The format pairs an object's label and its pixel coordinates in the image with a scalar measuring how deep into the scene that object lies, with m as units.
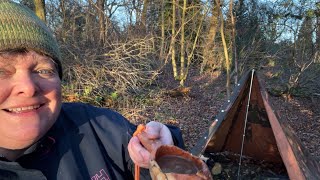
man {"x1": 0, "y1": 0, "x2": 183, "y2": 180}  0.84
